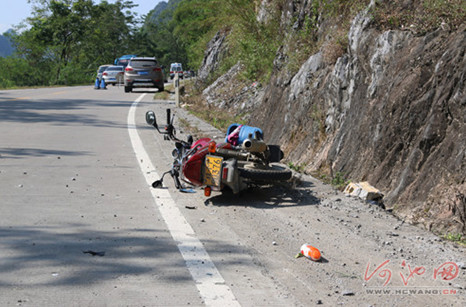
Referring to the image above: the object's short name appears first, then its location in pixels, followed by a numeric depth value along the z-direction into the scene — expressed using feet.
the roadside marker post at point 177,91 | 82.51
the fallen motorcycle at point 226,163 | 23.38
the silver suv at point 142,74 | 113.91
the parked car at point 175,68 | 232.73
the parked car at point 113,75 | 145.59
